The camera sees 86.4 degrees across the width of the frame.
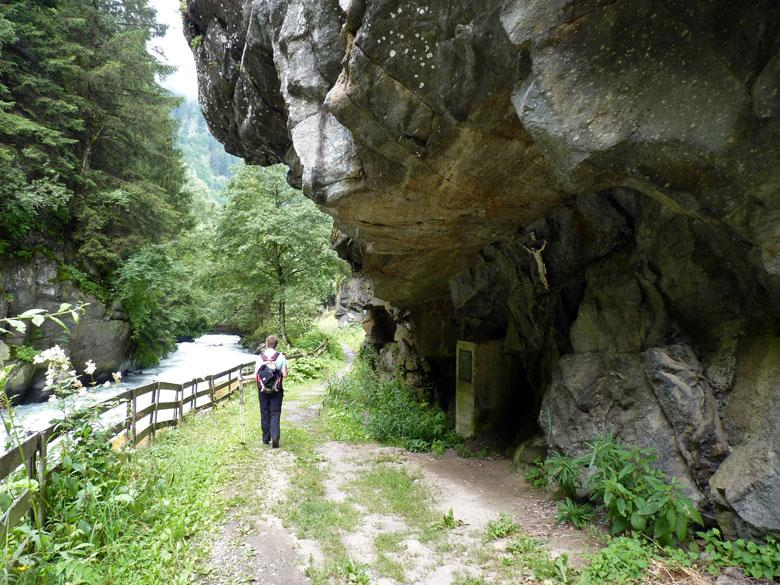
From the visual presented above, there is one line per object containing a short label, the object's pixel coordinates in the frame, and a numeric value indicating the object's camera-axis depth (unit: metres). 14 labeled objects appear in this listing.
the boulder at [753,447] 3.68
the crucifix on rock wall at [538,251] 6.85
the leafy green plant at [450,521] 5.02
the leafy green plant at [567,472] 5.37
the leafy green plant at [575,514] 4.97
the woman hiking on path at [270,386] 7.21
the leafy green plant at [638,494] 4.05
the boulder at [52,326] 13.59
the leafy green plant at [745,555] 3.49
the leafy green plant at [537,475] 6.27
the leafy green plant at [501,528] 4.78
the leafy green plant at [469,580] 3.84
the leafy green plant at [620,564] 3.72
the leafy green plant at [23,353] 12.85
